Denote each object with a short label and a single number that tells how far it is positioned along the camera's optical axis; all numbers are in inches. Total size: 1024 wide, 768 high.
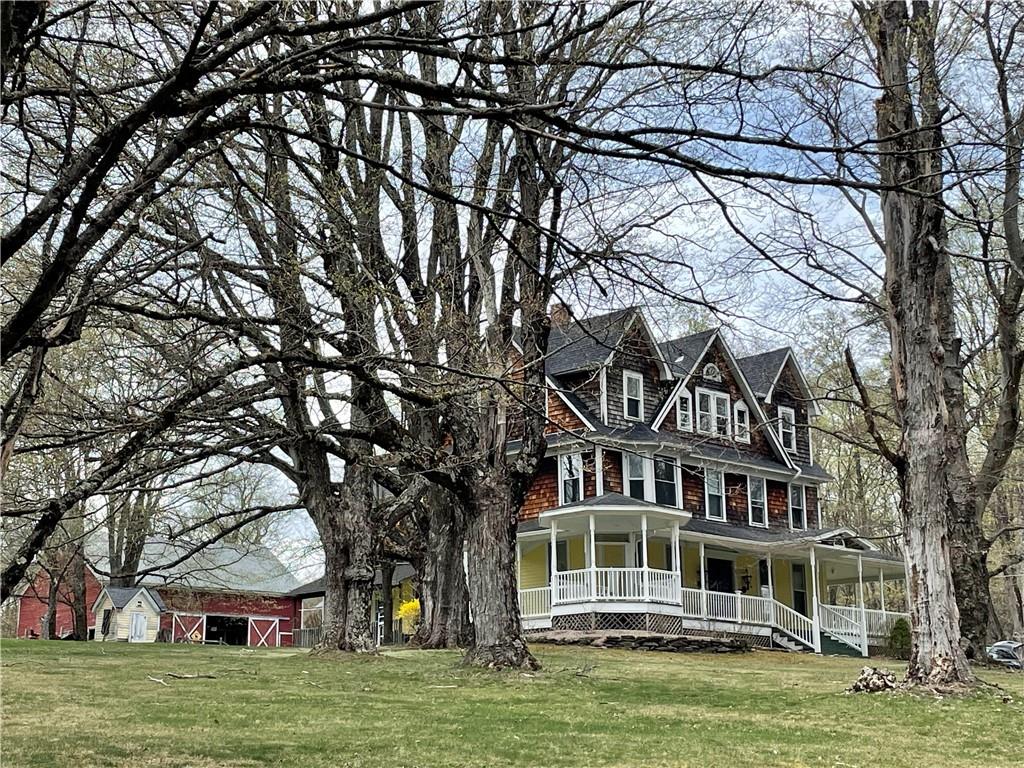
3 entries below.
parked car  971.3
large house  1037.8
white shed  1553.9
